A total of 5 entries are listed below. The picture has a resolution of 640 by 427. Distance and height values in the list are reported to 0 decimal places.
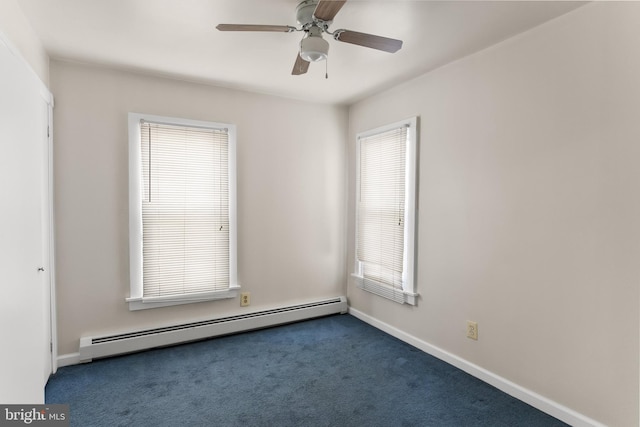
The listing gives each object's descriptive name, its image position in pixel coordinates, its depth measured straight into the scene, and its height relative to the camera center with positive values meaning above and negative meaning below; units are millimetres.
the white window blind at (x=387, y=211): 3137 -61
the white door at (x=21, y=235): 1555 -176
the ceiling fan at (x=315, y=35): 1799 +953
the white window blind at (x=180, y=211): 2975 -70
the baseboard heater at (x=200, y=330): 2792 -1200
